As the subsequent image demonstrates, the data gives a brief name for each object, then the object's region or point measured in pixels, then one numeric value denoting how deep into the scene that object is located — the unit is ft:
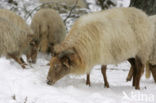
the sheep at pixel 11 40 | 37.40
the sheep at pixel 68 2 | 70.44
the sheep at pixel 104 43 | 31.94
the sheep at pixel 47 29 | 46.32
